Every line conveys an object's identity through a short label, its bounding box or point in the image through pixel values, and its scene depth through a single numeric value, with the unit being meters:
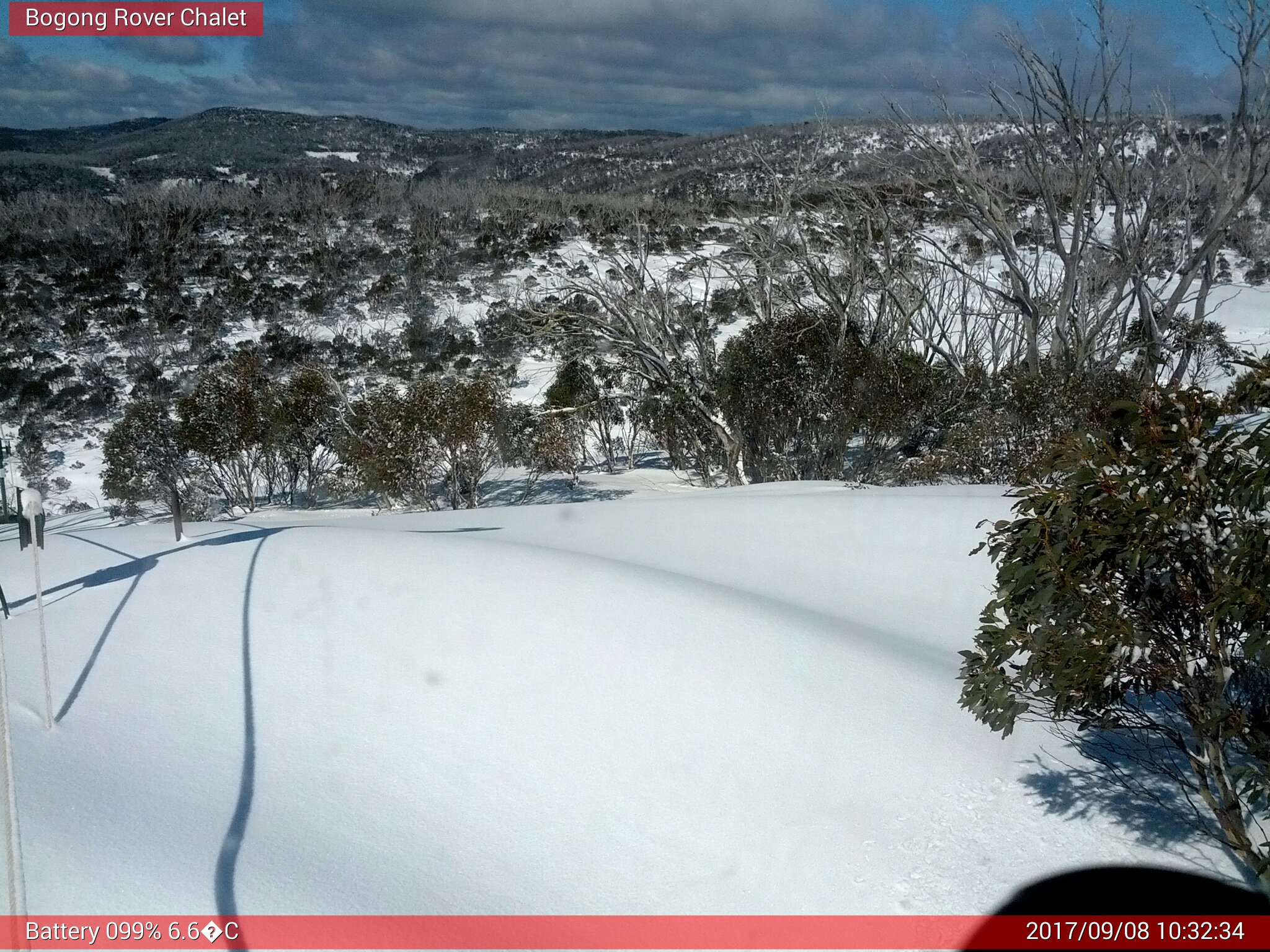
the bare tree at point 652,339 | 16.05
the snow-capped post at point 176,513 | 8.18
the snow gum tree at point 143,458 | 16.75
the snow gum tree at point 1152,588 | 3.39
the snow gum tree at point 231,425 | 17.02
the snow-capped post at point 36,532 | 4.80
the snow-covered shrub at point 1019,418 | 12.39
